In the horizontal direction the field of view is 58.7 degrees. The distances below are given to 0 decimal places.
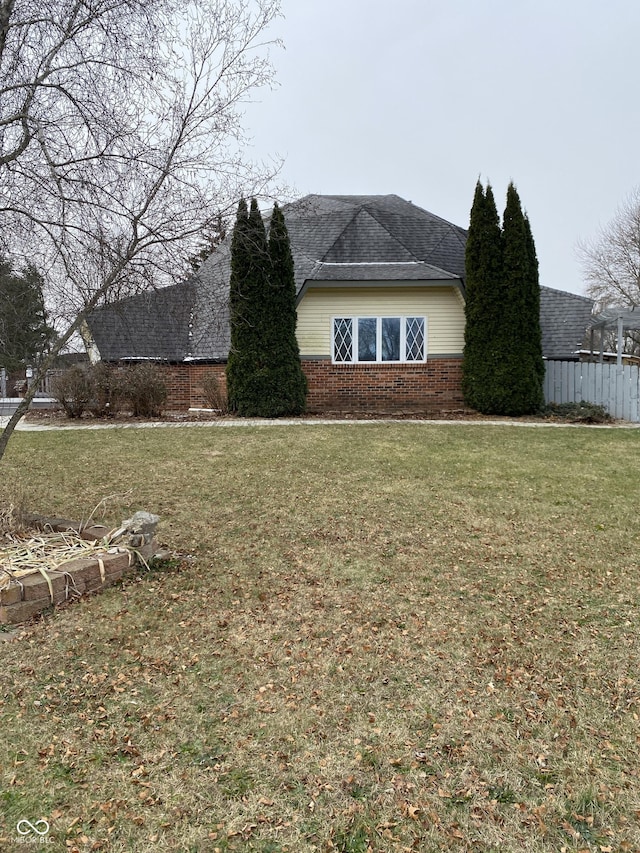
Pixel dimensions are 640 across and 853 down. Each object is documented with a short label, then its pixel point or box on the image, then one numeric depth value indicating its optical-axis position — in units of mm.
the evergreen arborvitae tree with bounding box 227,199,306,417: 14273
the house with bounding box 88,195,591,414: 15766
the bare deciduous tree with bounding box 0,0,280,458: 4402
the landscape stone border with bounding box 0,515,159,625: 3431
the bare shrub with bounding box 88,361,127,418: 13805
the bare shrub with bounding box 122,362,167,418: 13914
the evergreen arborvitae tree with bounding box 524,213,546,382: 14656
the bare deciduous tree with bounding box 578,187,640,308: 32469
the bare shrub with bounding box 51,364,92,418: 13758
